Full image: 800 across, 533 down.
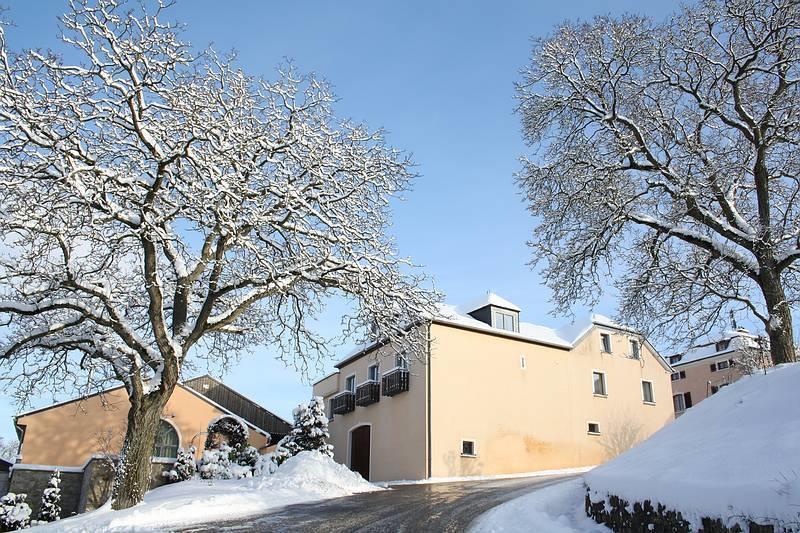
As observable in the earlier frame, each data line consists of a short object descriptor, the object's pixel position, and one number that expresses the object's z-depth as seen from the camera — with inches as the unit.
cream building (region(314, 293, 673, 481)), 965.8
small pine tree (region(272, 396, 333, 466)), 922.1
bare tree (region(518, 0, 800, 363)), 506.0
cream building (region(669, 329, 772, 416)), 1701.3
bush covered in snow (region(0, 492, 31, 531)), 719.1
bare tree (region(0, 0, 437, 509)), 384.8
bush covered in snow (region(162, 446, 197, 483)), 912.8
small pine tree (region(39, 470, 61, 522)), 843.4
